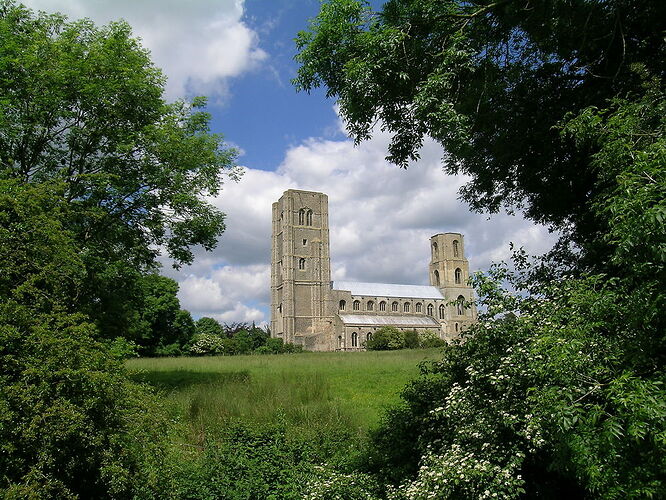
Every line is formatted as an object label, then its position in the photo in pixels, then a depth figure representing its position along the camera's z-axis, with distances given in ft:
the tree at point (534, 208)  12.31
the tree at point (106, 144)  37.40
